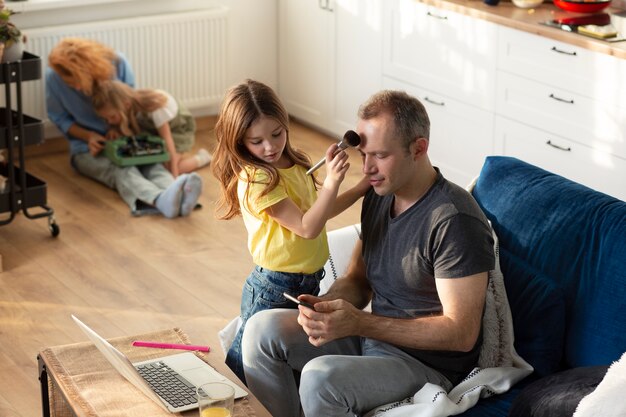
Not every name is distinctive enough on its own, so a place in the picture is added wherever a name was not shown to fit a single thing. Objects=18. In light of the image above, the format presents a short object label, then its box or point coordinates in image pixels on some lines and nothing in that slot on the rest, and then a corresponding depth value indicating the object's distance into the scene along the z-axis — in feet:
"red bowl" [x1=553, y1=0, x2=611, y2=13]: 15.76
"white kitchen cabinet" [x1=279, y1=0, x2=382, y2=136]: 18.85
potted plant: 14.67
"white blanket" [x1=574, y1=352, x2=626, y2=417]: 7.39
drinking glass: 7.82
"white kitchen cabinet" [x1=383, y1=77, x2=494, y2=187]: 16.72
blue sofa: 8.57
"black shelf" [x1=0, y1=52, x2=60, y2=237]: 15.08
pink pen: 9.22
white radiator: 18.84
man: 8.55
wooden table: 8.23
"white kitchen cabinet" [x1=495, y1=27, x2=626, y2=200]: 14.56
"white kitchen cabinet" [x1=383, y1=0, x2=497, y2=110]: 16.40
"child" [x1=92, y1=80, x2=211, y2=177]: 17.81
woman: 17.37
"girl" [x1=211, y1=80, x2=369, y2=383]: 9.29
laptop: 8.26
